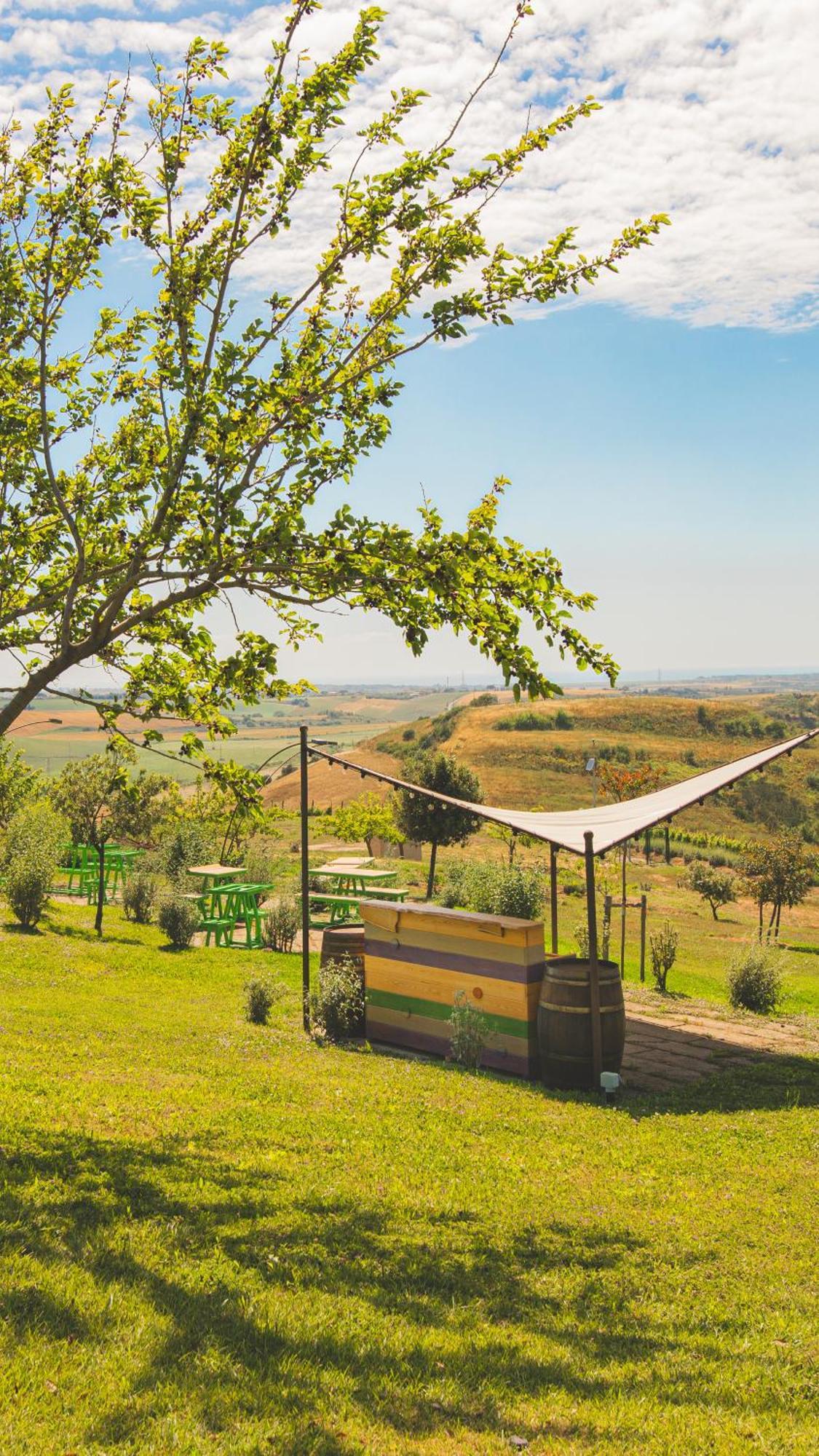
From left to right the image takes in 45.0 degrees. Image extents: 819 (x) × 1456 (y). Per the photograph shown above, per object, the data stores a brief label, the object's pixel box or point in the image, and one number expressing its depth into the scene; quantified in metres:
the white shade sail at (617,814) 9.55
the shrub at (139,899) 20.14
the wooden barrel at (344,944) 11.54
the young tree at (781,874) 27.09
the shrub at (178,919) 17.06
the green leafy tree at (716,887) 31.00
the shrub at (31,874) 16.41
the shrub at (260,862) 23.59
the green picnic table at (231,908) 17.98
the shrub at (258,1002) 11.73
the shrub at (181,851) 24.23
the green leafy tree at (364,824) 33.38
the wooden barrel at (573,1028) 9.02
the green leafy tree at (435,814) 30.03
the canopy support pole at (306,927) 11.22
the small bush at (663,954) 14.93
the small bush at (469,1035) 9.81
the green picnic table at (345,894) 17.58
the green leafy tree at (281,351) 5.52
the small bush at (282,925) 17.78
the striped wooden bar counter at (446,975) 9.58
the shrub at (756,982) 13.84
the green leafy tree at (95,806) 19.12
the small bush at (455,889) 21.38
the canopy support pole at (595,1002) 8.83
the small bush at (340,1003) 11.02
